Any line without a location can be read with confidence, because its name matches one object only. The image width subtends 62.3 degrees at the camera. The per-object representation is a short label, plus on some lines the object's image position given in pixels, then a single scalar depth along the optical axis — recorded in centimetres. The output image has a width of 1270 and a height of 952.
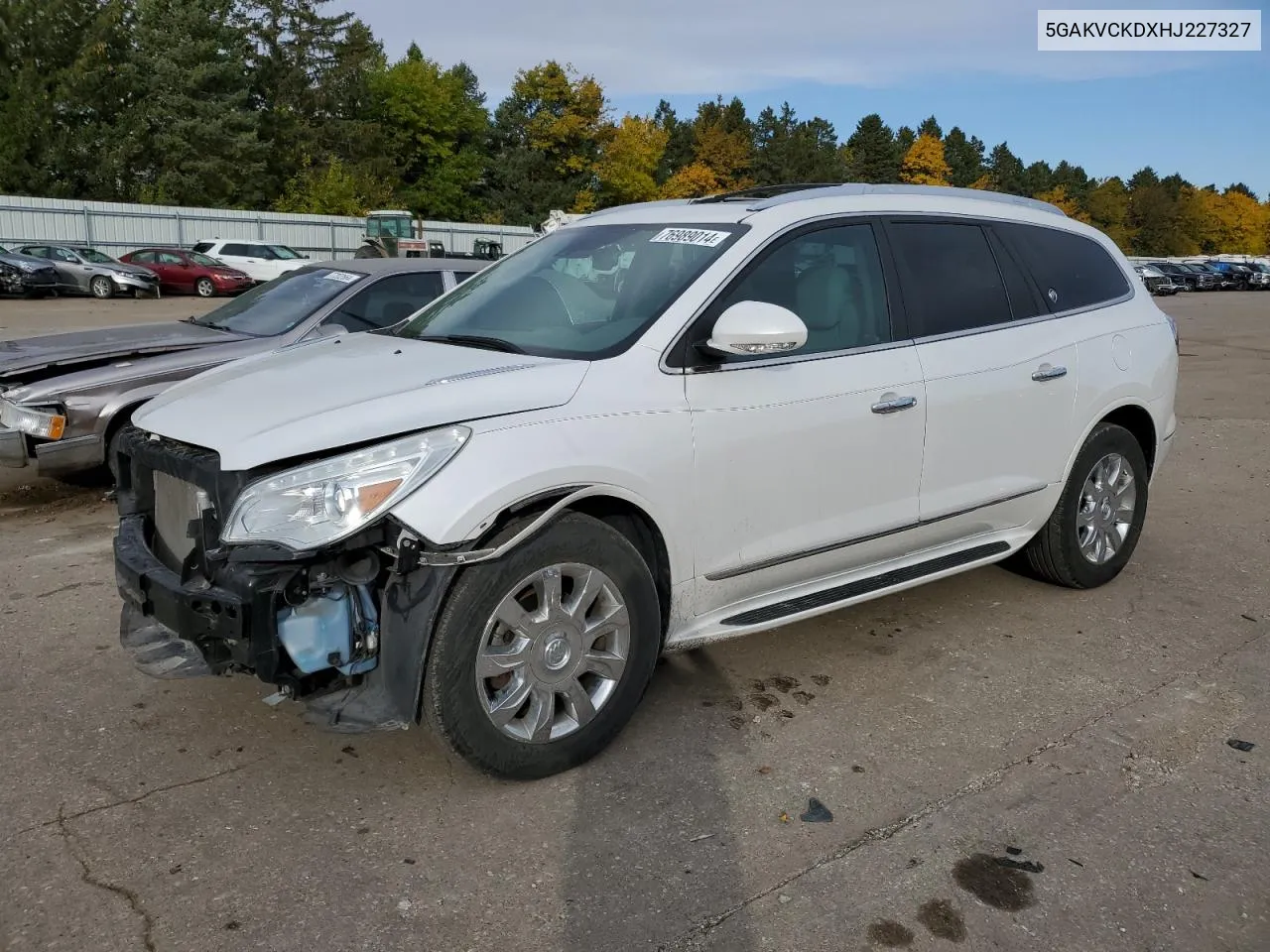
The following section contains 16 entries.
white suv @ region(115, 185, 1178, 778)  294
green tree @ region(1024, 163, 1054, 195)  11650
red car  2967
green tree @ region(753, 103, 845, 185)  8875
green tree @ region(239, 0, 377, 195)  6419
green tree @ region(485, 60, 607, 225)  6544
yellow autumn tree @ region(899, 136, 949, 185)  9150
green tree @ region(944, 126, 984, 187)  11575
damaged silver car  614
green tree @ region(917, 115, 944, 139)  12243
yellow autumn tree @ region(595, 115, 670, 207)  6675
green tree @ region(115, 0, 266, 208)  5044
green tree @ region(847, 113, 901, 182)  10600
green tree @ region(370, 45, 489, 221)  6750
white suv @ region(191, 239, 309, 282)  3125
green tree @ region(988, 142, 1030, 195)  11423
